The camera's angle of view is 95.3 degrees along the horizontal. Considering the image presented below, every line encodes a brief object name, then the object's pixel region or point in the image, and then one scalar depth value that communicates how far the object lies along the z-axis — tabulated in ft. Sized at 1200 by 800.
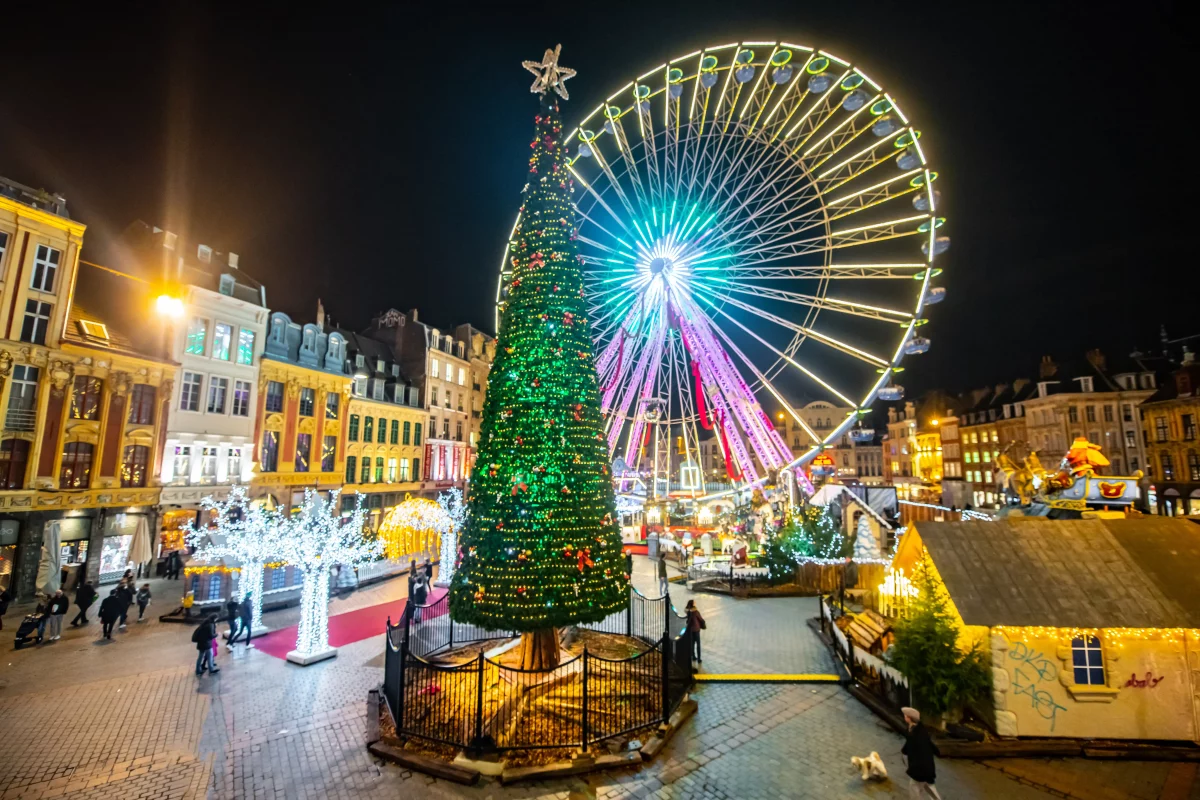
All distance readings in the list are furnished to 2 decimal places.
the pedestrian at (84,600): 53.16
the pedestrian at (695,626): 40.05
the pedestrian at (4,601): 53.09
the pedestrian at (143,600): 55.42
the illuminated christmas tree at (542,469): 32.58
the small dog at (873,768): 25.20
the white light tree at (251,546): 52.01
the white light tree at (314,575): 43.01
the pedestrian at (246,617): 48.00
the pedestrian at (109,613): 48.88
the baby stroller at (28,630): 46.03
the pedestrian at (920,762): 21.27
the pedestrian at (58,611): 48.65
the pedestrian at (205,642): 39.32
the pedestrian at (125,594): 50.79
